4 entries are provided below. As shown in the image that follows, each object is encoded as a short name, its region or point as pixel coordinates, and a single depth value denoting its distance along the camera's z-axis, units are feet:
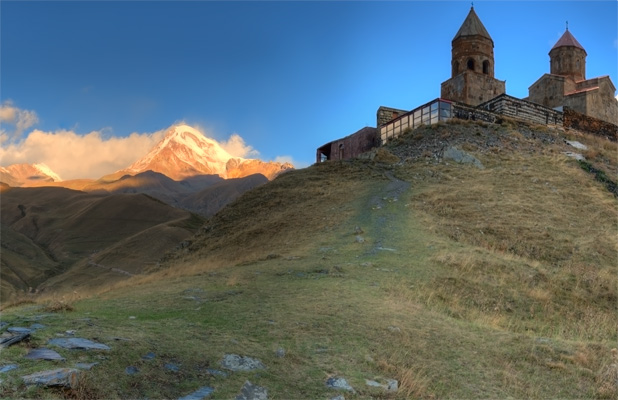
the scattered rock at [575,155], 98.89
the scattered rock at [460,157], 94.64
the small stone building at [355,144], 129.59
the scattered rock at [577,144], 110.61
